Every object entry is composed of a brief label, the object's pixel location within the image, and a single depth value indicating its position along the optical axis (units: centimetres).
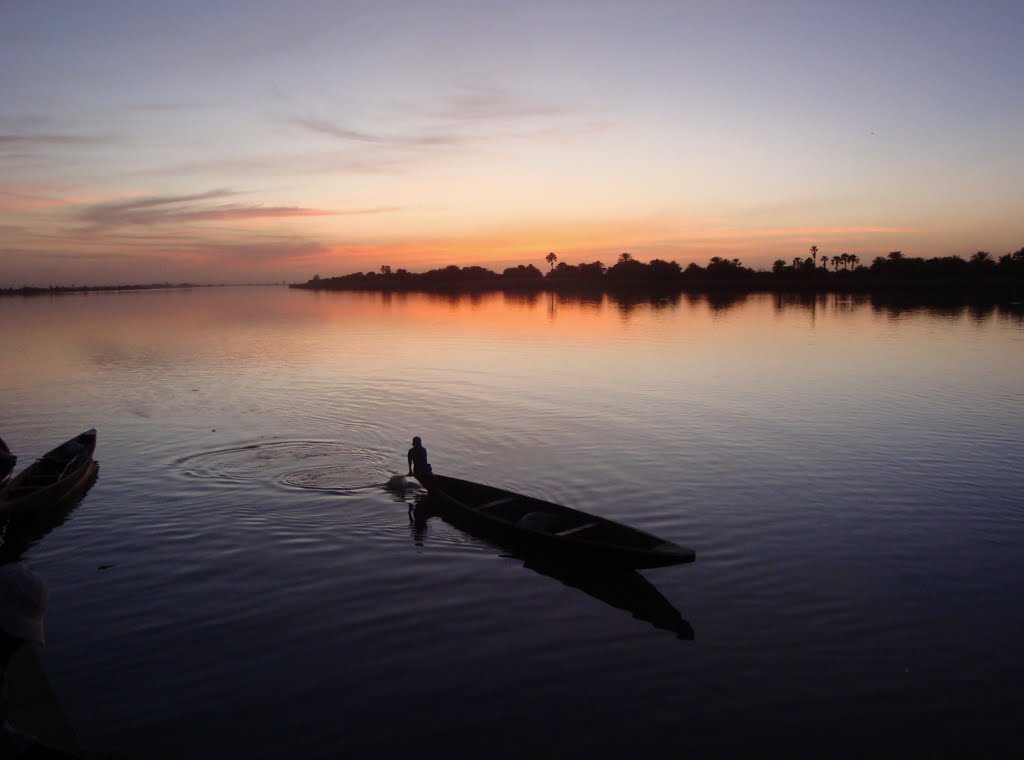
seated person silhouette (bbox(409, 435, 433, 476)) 1628
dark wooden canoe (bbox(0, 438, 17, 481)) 1110
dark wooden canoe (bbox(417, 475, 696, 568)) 1102
